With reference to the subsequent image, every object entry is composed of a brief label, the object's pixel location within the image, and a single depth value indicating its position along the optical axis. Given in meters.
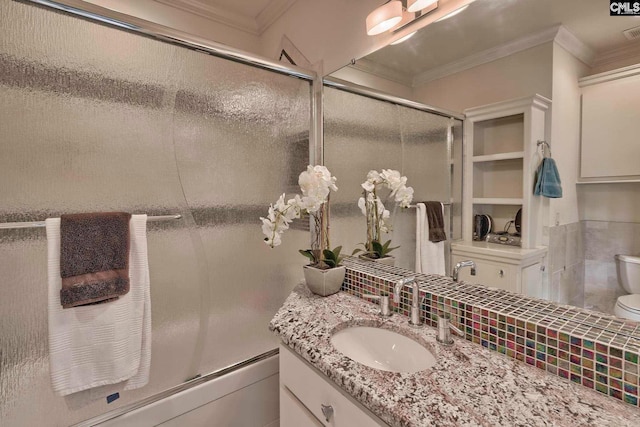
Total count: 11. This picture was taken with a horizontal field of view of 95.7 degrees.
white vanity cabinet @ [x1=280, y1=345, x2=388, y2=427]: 0.68
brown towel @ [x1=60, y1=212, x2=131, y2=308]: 0.91
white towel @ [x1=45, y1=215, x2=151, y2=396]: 0.92
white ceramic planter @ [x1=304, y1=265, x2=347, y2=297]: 1.21
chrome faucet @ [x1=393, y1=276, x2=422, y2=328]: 0.95
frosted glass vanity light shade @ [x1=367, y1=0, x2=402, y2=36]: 1.17
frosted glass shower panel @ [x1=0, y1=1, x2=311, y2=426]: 0.94
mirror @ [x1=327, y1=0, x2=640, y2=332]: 0.70
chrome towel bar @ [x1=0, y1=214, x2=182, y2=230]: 0.90
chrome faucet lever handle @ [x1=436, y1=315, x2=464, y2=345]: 0.83
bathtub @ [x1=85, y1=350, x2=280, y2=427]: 1.16
